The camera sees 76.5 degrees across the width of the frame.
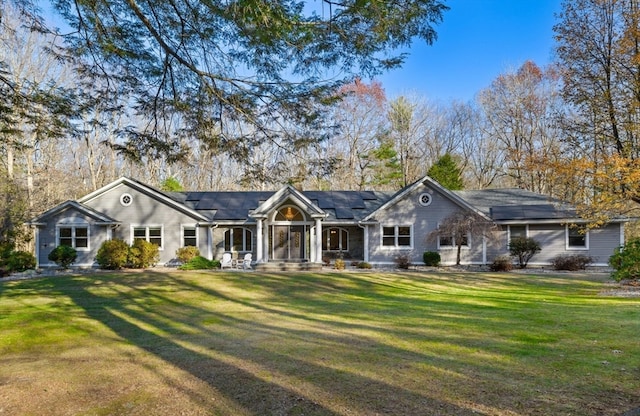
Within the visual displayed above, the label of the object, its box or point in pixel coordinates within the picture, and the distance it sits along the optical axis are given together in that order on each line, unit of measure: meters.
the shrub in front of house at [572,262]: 20.52
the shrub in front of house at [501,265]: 20.36
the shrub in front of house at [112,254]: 20.08
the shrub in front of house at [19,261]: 19.86
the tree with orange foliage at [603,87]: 14.59
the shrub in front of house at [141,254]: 20.62
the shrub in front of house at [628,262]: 13.32
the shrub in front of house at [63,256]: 20.66
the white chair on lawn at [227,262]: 21.42
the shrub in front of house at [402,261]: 21.48
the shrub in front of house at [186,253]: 21.70
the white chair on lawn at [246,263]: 21.30
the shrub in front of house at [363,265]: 21.59
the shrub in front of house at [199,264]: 20.46
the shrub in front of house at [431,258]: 21.69
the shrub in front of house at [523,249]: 20.78
